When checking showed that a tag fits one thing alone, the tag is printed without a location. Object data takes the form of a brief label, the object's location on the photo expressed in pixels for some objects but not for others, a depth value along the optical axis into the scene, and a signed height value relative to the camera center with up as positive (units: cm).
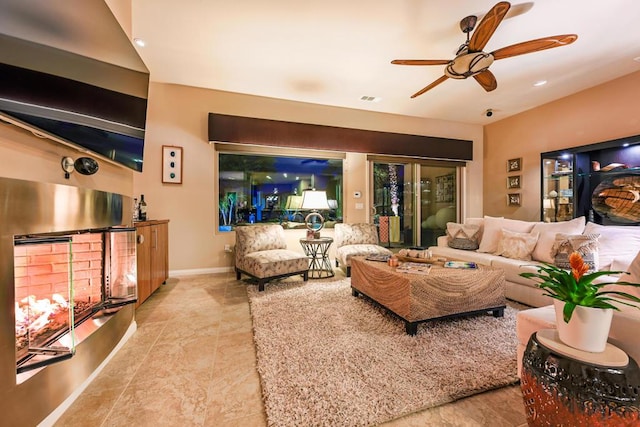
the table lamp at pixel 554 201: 439 +20
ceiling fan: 202 +145
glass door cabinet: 350 +45
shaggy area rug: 131 -95
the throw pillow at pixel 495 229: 342 -22
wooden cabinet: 254 -45
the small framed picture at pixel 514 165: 490 +92
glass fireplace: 112 -39
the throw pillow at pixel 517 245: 306 -38
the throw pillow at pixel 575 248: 247 -34
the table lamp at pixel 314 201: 380 +19
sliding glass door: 520 +28
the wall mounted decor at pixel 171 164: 384 +74
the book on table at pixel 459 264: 242 -48
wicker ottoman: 205 -66
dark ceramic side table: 86 -60
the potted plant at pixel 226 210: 423 +7
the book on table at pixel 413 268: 225 -49
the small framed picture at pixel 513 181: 494 +61
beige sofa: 109 -45
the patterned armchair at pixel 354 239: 399 -41
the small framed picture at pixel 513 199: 495 +27
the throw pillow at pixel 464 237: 374 -34
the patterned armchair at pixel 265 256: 321 -55
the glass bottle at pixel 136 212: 325 +3
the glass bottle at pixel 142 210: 328 +6
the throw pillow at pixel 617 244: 250 -30
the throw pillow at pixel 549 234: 290 -24
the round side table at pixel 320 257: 375 -67
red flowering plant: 97 -29
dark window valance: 401 +131
